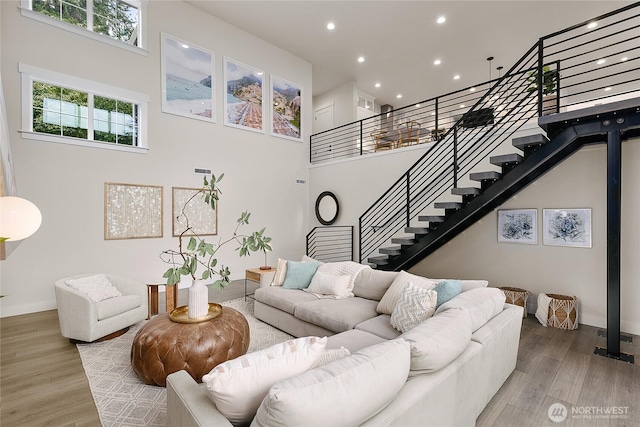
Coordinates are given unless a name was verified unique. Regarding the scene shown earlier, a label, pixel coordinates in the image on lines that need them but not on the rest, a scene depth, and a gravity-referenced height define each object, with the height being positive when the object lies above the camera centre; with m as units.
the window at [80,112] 4.57 +1.77
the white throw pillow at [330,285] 3.66 -0.92
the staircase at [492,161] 3.29 +0.75
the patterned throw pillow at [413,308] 2.53 -0.85
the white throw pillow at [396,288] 2.97 -0.80
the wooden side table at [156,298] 3.86 -1.14
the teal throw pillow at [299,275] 4.10 -0.88
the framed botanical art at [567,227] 4.04 -0.22
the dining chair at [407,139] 6.68 +1.83
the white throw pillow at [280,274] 4.26 -0.90
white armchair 3.22 -1.16
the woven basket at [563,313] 3.83 -1.34
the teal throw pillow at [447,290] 2.64 -0.72
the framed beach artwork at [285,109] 7.57 +2.81
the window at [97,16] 4.70 +3.43
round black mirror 7.51 +0.14
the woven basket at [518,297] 4.26 -1.25
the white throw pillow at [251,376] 1.16 -0.67
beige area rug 2.19 -1.51
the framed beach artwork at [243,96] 6.71 +2.81
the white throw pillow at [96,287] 3.59 -0.92
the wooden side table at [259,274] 4.54 -0.98
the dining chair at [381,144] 7.52 +1.81
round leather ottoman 2.43 -1.15
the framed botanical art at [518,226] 4.49 -0.22
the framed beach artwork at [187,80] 5.82 +2.80
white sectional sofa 1.08 -0.83
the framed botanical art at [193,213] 5.88 +0.02
